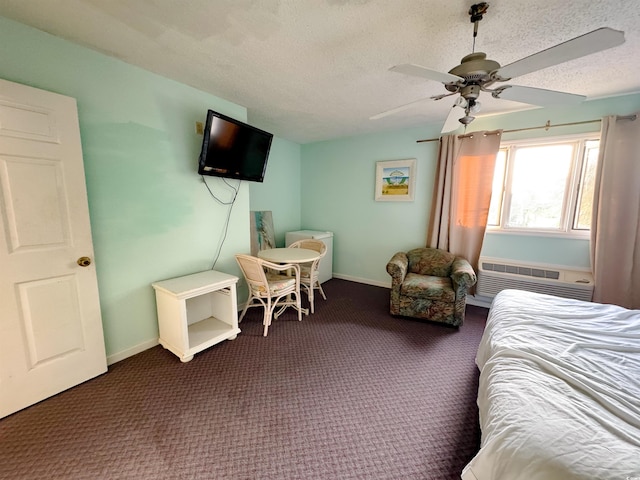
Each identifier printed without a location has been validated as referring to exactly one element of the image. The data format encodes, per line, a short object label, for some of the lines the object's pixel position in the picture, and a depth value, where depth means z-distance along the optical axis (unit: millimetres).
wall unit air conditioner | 2697
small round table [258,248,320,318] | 2793
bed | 805
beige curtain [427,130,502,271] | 3092
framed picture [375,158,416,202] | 3650
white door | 1501
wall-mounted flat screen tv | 2279
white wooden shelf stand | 2102
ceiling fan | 1024
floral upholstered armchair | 2725
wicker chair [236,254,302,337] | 2500
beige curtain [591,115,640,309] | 2428
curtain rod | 2421
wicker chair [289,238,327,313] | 3025
